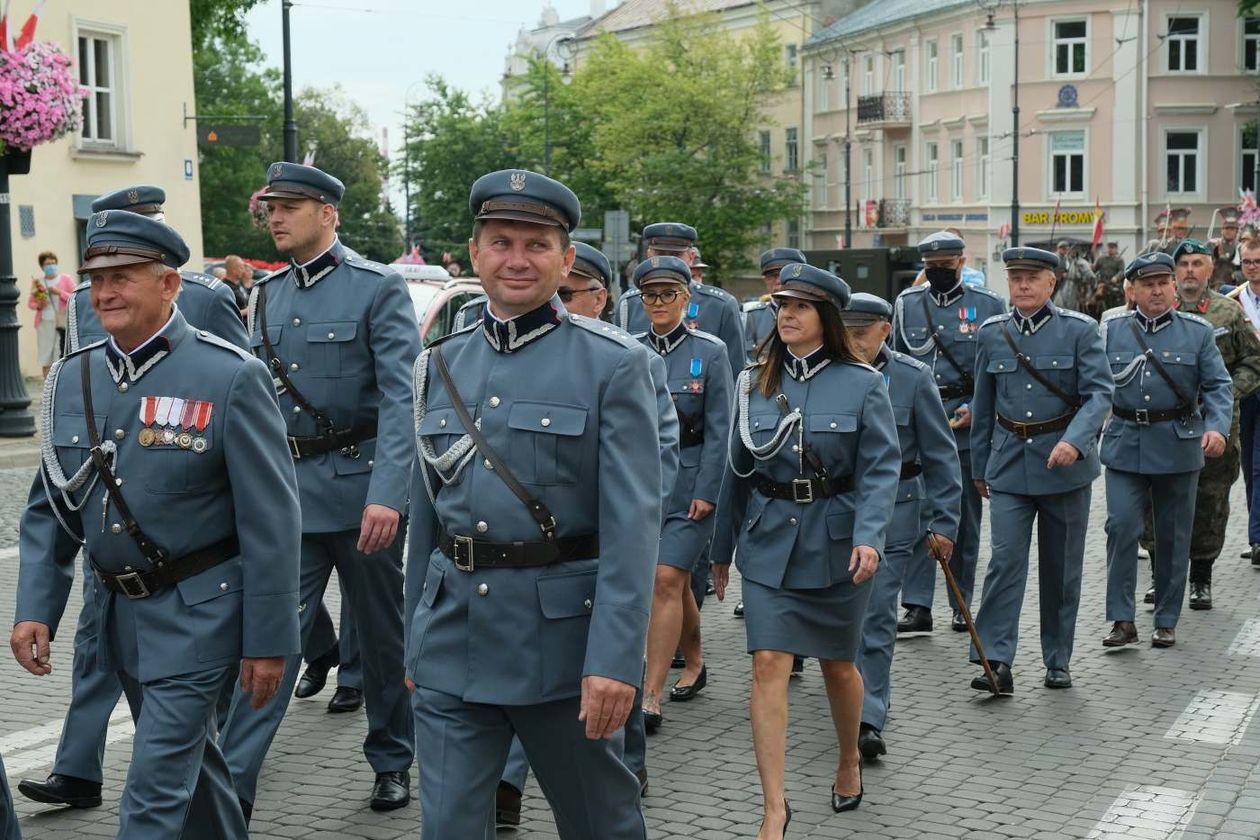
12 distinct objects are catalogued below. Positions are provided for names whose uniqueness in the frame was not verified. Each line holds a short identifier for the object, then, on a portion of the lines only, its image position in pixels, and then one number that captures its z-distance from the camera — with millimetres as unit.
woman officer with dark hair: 6578
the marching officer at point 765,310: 12555
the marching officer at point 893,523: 7852
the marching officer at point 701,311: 9859
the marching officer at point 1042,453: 8852
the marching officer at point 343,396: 6719
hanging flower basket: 17953
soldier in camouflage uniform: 11297
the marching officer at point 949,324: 11305
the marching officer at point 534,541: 4402
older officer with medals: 4887
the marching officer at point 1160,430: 9906
